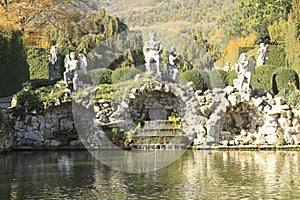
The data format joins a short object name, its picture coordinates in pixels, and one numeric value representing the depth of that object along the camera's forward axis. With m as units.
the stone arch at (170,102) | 22.39
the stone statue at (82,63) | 25.27
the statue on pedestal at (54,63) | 26.86
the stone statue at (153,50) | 23.30
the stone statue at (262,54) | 29.92
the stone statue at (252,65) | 27.03
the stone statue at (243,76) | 22.22
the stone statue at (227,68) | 29.06
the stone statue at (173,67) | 23.70
